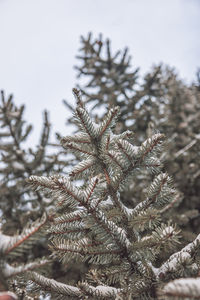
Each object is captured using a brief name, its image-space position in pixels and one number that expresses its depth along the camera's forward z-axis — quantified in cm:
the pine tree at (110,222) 82
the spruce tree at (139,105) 537
